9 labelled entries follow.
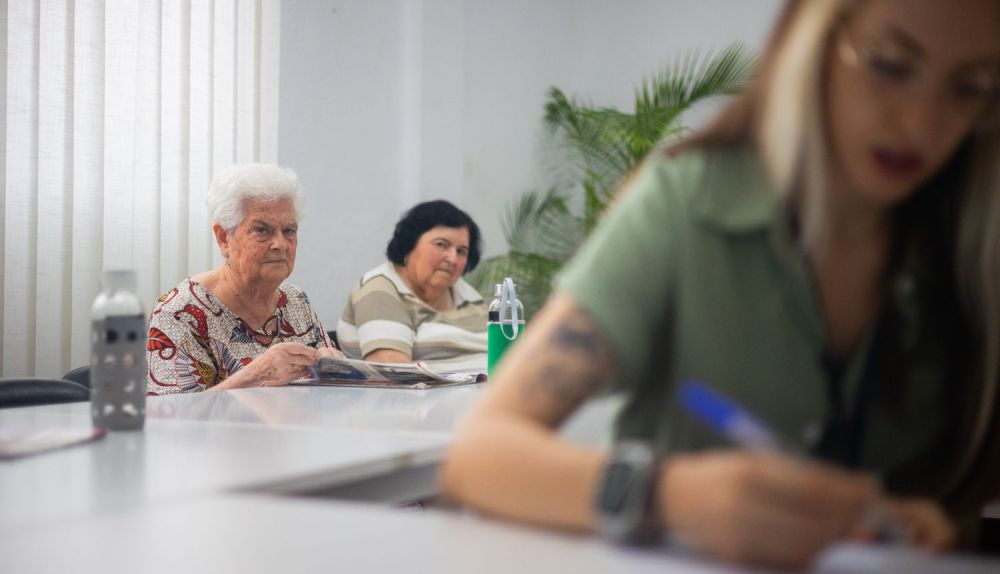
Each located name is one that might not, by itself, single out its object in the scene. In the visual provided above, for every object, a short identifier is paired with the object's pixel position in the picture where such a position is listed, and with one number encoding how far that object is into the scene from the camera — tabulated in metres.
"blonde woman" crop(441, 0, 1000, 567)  0.87
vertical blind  3.69
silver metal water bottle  1.49
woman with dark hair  3.50
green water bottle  2.52
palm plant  5.47
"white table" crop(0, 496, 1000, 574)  0.73
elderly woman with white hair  2.67
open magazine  2.64
